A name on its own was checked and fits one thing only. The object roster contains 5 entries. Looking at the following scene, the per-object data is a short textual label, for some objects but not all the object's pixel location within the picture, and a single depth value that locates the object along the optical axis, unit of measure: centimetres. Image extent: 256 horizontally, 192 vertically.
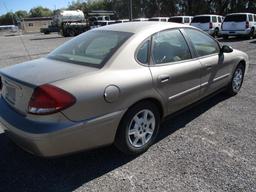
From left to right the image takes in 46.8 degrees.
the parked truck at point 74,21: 3428
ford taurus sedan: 282
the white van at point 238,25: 1870
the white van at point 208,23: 2038
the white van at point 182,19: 2218
